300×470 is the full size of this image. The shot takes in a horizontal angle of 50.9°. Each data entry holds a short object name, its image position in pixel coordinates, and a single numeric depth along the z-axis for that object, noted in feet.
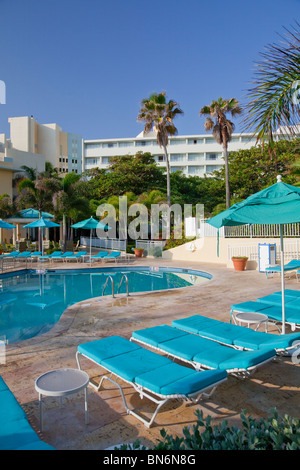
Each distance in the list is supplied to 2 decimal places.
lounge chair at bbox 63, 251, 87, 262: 60.75
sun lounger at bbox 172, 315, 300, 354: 13.10
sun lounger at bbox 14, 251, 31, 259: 60.43
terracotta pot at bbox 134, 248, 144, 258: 70.90
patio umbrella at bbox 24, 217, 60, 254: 59.93
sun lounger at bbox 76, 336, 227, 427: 9.71
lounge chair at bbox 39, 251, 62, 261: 60.95
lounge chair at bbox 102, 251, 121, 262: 61.36
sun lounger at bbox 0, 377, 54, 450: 7.29
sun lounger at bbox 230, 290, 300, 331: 17.95
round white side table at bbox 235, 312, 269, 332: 16.75
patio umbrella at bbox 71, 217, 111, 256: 60.54
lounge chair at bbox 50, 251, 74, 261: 60.54
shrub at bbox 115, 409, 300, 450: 6.24
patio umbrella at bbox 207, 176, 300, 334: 14.75
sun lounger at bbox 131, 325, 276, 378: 11.39
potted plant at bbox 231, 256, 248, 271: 47.24
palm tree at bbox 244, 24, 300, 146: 11.78
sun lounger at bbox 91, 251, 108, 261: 60.22
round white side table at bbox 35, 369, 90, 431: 9.98
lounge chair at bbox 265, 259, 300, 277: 34.78
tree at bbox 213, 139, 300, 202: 96.22
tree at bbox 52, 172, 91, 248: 73.26
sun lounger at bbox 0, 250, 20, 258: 59.32
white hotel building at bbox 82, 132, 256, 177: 193.77
